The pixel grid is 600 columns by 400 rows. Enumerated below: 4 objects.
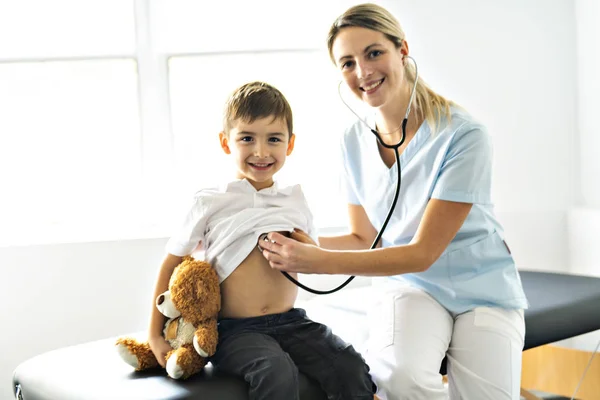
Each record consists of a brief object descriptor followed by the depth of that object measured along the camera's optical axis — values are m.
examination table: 1.53
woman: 1.65
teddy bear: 1.55
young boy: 1.61
